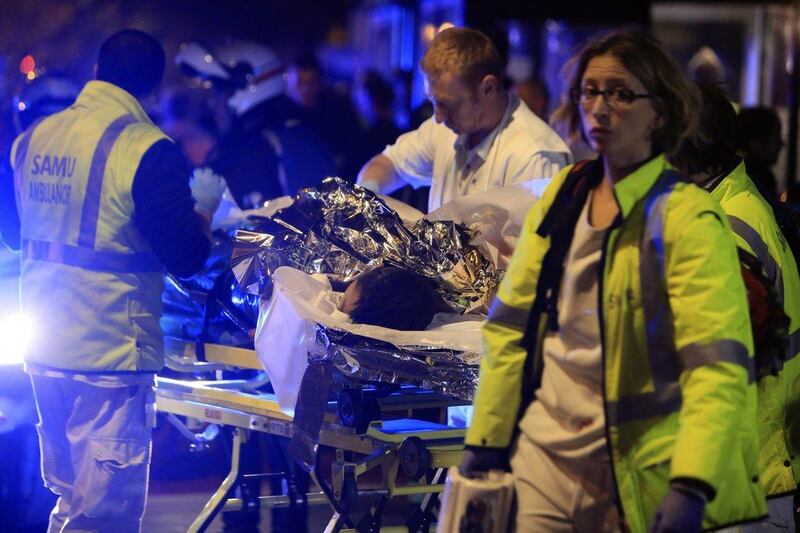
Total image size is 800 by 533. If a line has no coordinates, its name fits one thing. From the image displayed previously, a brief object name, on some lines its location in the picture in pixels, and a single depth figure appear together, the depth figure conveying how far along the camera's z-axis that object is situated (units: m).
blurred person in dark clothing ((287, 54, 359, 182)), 18.59
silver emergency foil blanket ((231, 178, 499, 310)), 9.20
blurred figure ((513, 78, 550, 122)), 17.20
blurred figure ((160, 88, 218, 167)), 19.09
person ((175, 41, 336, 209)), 15.06
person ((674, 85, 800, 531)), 7.53
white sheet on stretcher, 8.29
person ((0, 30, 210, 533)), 8.98
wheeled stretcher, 8.72
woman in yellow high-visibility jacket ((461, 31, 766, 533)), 5.44
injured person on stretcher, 8.46
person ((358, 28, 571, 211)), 10.29
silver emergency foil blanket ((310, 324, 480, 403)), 8.21
